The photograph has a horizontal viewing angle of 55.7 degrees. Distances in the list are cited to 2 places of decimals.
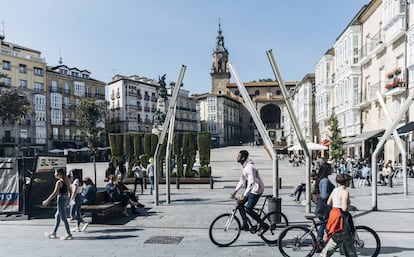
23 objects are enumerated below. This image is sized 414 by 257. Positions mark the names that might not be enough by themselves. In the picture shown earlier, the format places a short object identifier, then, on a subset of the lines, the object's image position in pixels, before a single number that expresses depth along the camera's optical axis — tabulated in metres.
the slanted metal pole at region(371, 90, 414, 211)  12.85
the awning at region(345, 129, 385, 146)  30.41
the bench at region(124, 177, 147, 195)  24.50
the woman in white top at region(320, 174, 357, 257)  6.64
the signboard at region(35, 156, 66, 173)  12.99
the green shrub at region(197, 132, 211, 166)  24.86
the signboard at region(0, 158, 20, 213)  12.50
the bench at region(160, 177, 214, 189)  24.03
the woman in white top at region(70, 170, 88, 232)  10.23
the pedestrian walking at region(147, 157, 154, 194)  18.35
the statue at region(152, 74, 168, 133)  30.72
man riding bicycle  8.40
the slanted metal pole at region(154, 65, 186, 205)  14.30
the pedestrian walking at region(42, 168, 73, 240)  9.30
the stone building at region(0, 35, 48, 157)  59.34
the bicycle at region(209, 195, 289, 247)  8.43
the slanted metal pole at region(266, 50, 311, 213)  11.91
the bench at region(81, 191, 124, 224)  11.05
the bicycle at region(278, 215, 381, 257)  7.38
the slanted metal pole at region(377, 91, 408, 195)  16.03
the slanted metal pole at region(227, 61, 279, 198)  12.26
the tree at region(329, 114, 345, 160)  34.50
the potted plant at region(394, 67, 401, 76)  27.39
